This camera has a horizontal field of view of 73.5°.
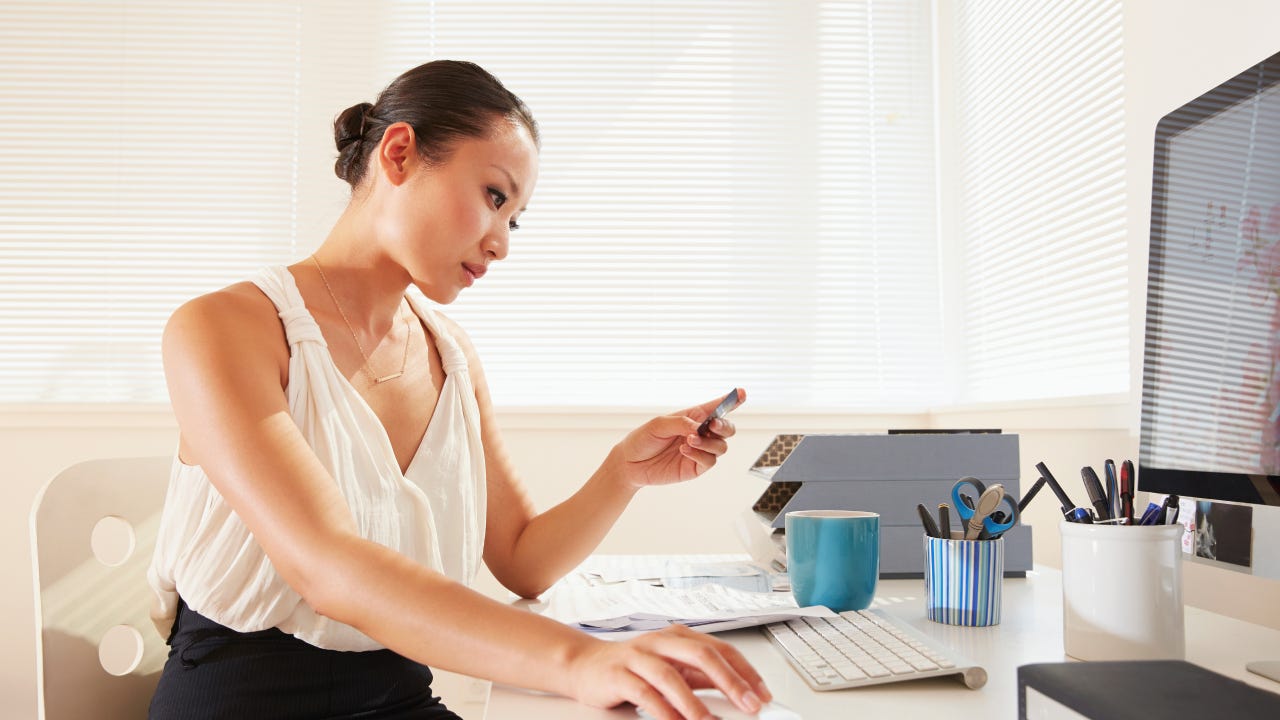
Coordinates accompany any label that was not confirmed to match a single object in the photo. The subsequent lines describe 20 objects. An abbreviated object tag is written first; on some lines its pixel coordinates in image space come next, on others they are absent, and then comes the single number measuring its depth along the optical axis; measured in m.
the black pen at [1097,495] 0.75
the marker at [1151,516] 0.70
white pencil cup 0.67
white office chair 0.97
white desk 0.58
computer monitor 0.71
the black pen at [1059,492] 0.77
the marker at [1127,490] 0.72
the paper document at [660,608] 0.80
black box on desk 0.41
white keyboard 0.63
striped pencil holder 0.84
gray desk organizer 1.12
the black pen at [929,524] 0.88
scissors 0.87
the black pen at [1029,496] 0.96
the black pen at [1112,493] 0.74
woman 0.65
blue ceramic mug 0.87
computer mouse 0.54
